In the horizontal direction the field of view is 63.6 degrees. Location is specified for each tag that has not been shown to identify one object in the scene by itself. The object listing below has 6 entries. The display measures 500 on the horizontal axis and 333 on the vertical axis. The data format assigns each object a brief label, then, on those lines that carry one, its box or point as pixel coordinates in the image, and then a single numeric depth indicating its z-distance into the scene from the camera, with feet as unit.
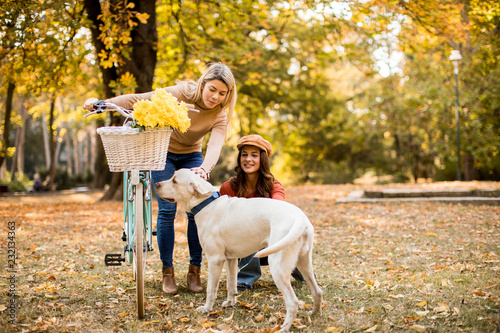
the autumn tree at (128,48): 27.99
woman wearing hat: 14.14
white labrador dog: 10.07
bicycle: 10.43
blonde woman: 12.50
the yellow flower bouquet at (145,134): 10.32
